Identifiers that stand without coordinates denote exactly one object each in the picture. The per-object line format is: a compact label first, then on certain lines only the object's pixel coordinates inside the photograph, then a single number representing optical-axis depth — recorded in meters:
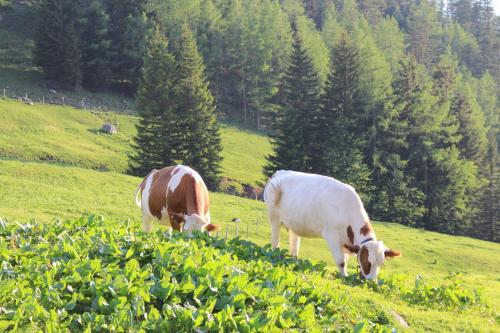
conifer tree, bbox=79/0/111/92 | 76.88
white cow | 12.51
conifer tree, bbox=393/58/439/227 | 59.31
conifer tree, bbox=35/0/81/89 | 72.88
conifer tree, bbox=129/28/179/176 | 49.56
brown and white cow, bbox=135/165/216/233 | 13.79
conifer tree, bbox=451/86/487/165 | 70.62
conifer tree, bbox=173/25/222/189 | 50.66
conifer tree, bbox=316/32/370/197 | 53.62
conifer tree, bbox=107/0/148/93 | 79.62
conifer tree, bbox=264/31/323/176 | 54.22
